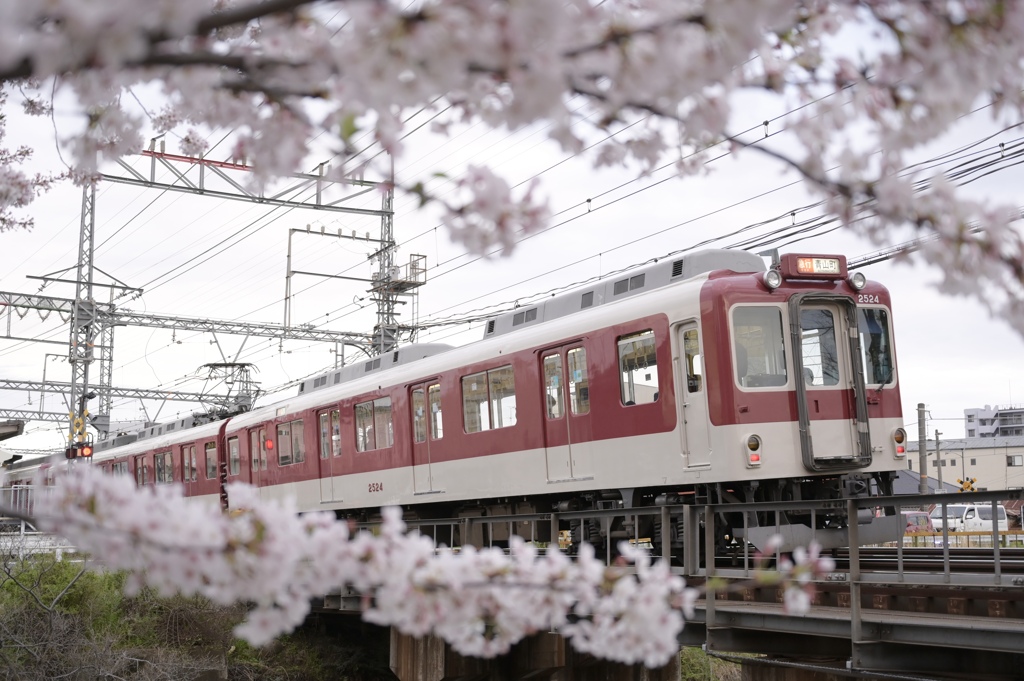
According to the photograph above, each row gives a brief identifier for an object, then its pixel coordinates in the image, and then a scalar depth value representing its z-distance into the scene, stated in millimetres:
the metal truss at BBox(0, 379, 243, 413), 44891
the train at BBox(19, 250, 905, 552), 11039
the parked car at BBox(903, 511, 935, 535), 36719
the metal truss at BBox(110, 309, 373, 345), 34281
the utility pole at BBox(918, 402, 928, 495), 33059
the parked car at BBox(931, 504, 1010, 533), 40844
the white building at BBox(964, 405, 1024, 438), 108750
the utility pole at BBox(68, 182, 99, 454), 27438
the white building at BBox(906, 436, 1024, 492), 84312
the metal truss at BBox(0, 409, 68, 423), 56531
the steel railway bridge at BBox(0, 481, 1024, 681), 7824
